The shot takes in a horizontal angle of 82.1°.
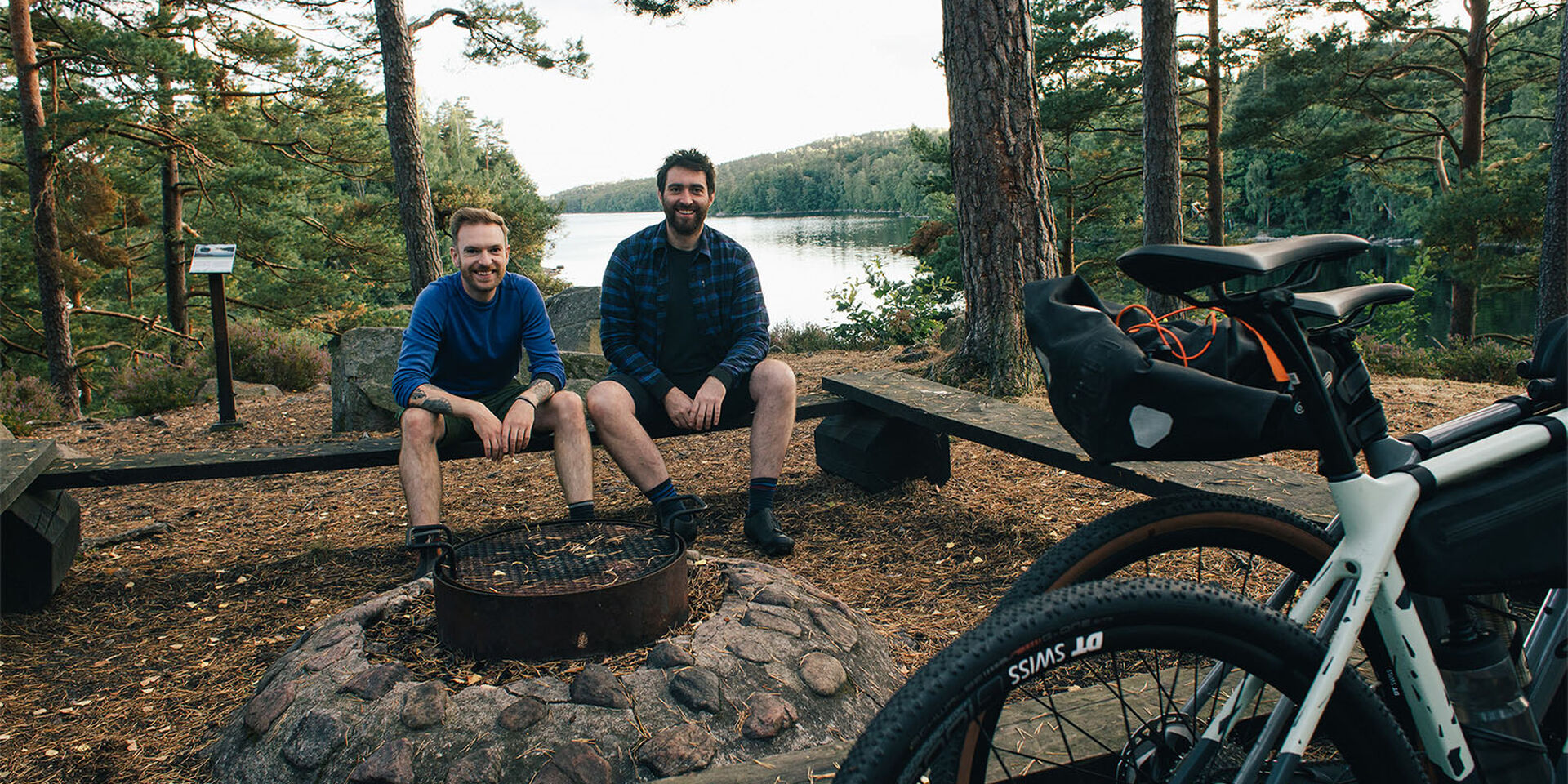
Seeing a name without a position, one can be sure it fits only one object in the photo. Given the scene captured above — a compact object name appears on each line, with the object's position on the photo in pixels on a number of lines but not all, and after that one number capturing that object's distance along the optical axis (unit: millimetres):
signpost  5840
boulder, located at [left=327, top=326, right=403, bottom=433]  6168
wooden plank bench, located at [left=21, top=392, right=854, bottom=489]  3295
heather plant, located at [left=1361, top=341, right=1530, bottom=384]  9672
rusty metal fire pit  2021
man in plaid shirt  3279
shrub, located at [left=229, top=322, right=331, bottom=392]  9141
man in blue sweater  3018
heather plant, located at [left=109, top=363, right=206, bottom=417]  8070
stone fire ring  1778
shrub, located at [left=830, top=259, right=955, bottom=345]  8667
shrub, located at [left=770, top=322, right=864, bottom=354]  9680
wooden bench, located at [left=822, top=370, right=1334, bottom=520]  2490
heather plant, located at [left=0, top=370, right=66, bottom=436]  7395
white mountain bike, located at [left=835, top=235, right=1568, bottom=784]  1006
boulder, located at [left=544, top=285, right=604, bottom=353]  7688
